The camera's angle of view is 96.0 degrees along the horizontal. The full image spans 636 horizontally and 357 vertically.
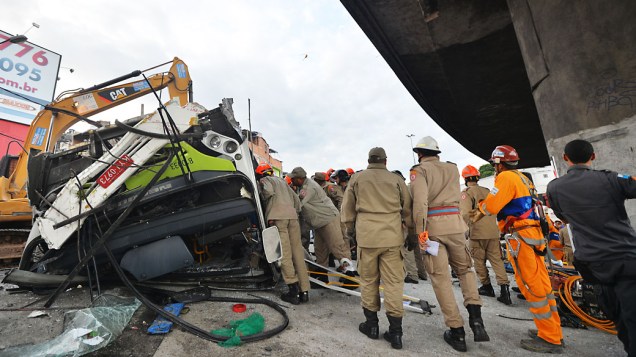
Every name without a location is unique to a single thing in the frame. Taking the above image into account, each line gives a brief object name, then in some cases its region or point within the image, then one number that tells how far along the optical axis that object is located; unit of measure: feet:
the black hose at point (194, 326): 7.46
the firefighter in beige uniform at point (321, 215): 15.12
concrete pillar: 9.36
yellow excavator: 17.91
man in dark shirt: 6.01
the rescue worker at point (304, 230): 16.94
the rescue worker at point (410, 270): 15.07
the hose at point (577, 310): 8.73
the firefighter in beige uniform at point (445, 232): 8.27
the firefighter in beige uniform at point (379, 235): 8.31
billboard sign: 43.70
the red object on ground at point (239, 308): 9.51
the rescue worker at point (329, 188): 20.27
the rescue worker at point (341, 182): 20.68
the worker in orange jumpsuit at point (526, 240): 8.02
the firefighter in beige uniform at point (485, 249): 12.79
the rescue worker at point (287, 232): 11.28
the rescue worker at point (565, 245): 17.36
